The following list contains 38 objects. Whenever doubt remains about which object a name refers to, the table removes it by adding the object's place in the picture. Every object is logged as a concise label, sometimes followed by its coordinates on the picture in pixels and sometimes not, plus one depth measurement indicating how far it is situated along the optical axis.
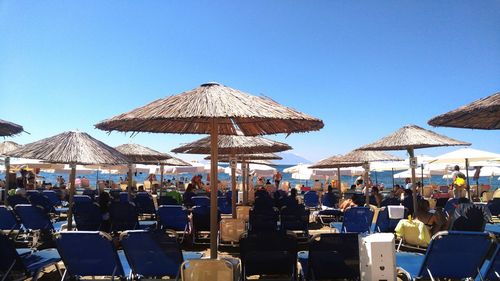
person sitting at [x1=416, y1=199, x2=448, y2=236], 7.09
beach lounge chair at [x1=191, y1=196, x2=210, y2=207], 10.84
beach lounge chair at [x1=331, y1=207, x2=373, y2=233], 7.72
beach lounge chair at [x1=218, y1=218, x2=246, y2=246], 7.90
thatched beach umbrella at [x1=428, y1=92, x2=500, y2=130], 4.89
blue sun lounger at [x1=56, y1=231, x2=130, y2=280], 4.20
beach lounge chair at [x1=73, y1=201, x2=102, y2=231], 7.77
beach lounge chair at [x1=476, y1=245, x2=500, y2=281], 4.27
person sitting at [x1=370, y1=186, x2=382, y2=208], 12.52
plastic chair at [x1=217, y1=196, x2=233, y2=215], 11.30
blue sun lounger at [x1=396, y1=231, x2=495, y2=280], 4.24
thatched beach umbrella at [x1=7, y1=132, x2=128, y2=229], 6.40
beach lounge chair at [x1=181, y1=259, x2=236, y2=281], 3.78
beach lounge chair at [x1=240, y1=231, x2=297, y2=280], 4.32
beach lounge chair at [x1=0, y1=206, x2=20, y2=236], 7.72
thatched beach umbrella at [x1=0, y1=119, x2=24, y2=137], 7.12
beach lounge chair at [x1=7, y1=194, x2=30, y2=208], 9.89
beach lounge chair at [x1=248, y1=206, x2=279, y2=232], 6.68
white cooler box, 3.96
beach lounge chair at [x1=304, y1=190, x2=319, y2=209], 14.98
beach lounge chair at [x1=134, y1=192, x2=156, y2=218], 10.73
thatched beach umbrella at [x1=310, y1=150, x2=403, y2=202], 12.48
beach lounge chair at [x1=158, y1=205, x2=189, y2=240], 8.00
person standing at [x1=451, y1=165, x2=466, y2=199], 13.45
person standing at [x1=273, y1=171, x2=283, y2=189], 20.74
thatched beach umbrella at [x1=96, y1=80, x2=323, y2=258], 3.84
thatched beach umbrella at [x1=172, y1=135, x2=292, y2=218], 9.23
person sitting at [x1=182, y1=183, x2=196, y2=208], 11.71
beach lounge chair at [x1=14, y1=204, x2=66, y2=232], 7.76
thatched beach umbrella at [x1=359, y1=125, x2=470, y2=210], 8.40
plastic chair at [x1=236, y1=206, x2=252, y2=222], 10.51
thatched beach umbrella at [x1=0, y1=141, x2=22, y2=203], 13.67
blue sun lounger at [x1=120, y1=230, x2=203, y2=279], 4.34
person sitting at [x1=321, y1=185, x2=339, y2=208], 12.86
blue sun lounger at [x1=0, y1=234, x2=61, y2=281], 4.34
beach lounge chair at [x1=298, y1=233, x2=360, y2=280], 4.34
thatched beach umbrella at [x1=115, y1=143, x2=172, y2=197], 11.96
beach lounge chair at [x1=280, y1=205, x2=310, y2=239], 8.37
